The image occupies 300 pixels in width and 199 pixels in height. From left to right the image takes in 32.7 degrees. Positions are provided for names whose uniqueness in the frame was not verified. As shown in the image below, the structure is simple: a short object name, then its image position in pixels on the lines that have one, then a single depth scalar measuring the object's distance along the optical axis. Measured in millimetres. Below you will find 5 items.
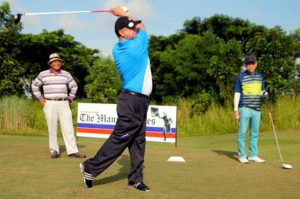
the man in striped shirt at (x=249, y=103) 9555
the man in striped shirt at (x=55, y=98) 9789
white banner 15148
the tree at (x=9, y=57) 24219
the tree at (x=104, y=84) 25344
